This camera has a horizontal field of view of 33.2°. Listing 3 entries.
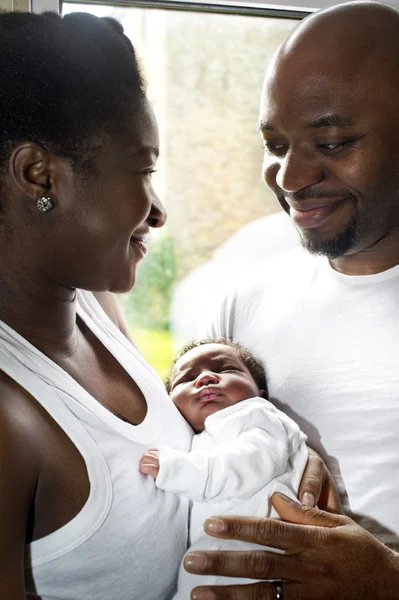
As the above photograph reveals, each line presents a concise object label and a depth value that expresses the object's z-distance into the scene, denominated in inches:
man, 58.0
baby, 46.0
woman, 39.1
